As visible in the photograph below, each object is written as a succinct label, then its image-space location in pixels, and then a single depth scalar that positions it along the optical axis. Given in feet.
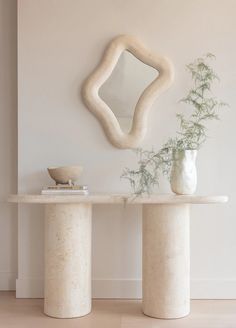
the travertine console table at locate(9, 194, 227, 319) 7.65
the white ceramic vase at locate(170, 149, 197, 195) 7.86
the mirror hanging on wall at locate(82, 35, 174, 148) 8.90
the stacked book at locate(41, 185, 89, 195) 7.92
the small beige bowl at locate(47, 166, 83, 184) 8.18
